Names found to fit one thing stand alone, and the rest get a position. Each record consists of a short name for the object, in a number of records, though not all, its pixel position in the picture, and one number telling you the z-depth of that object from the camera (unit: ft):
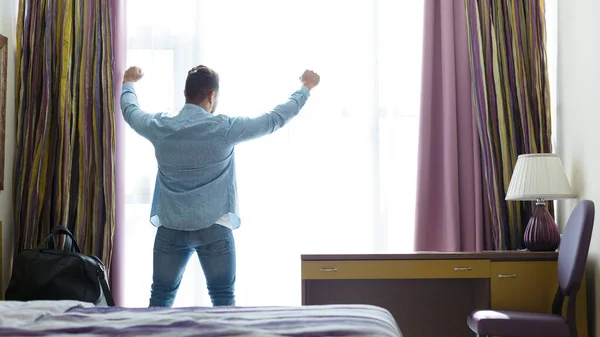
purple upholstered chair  9.37
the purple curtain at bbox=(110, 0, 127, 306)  12.28
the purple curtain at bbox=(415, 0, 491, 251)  12.09
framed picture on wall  11.57
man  9.68
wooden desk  10.59
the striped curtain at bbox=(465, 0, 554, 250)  11.95
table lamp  10.67
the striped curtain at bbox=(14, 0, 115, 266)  12.19
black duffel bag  10.32
